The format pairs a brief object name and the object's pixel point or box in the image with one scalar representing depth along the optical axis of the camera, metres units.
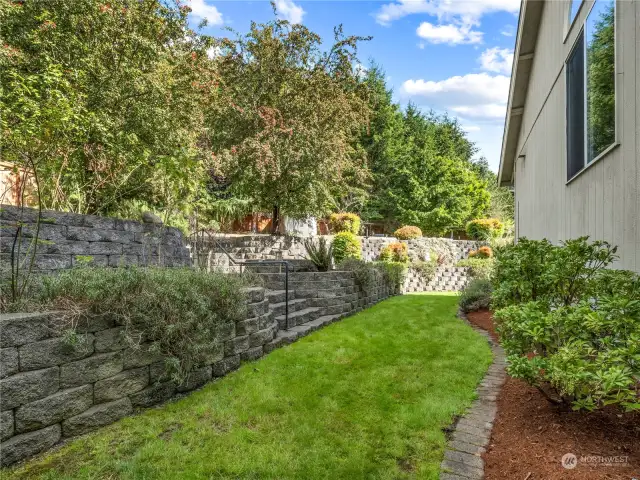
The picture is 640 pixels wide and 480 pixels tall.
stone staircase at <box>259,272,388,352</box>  5.85
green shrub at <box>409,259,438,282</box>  15.77
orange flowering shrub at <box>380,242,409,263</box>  16.73
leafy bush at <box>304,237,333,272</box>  9.14
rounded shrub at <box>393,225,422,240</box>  18.20
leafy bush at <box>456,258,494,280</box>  14.96
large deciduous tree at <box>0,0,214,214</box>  5.90
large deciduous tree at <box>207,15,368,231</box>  12.48
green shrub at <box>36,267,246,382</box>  2.88
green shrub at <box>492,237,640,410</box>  2.16
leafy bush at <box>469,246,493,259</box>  18.22
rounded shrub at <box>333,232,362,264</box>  15.62
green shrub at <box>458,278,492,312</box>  8.24
